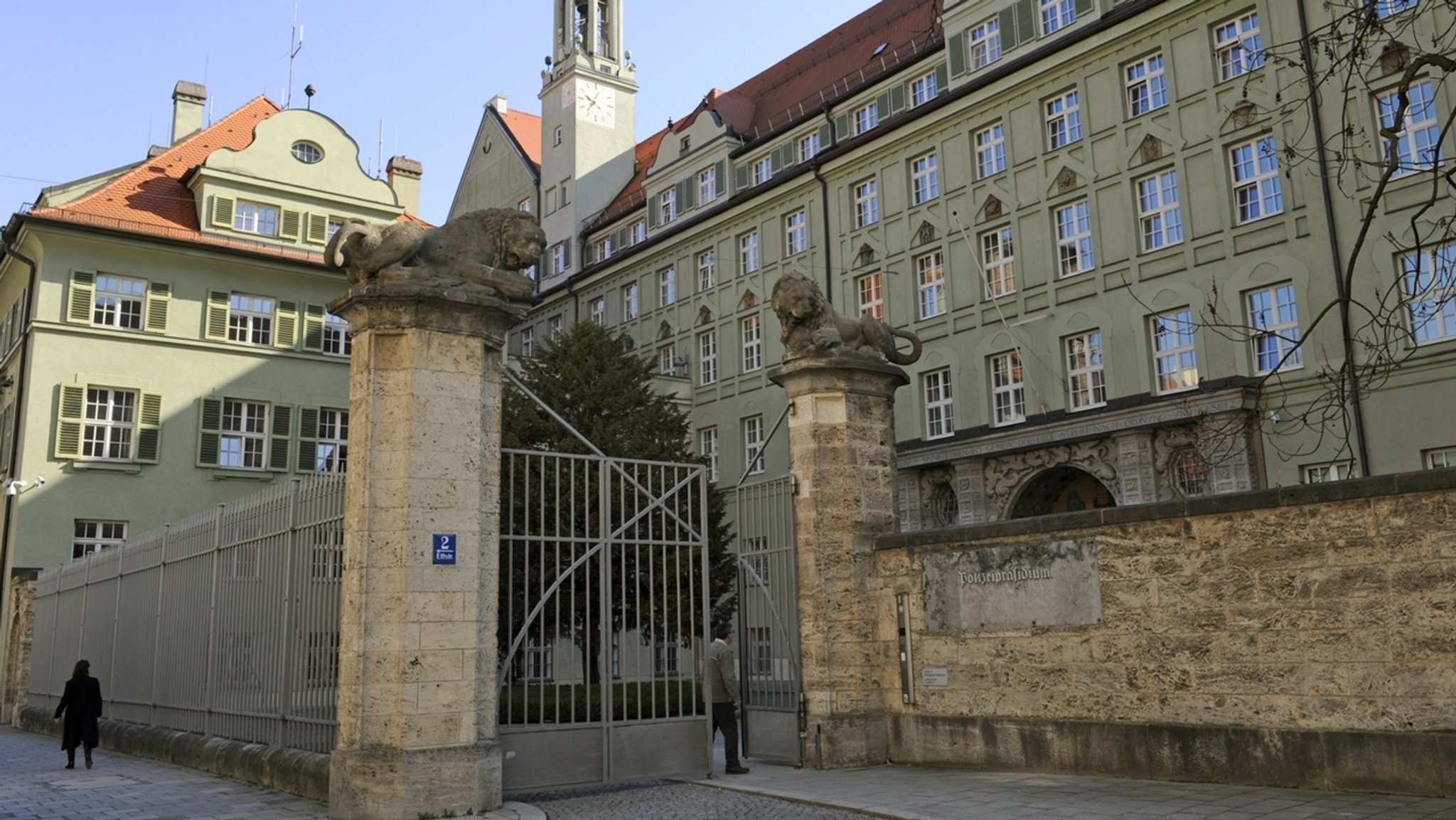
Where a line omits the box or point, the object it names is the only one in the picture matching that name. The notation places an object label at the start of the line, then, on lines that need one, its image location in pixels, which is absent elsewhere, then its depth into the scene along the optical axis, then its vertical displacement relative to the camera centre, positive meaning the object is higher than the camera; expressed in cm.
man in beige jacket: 1191 -55
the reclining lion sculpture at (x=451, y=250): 1013 +330
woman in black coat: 1459 -67
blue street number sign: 973 +77
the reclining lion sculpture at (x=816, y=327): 1277 +320
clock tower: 4853 +2062
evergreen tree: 1884 +429
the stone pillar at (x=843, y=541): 1213 +93
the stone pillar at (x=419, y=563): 933 +65
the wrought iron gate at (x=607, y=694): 1050 -51
